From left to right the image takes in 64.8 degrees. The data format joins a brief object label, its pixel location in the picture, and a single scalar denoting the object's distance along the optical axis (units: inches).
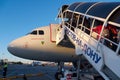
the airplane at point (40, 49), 276.6
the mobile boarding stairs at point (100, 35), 135.5
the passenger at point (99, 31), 146.2
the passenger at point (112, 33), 143.3
